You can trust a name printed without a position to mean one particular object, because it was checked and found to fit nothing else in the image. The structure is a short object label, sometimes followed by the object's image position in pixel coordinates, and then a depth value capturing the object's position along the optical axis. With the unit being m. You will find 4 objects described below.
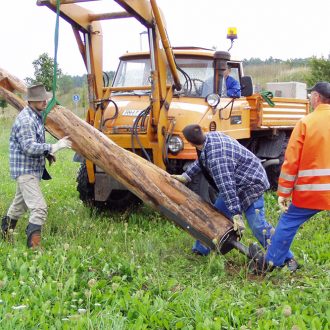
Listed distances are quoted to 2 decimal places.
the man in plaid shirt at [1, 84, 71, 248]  5.79
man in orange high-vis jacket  4.97
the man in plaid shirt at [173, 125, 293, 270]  5.39
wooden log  5.64
